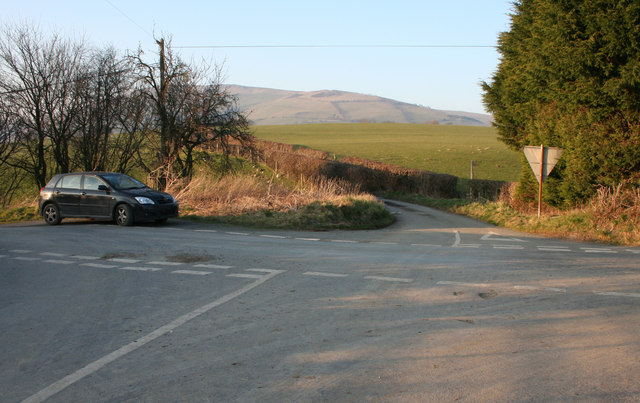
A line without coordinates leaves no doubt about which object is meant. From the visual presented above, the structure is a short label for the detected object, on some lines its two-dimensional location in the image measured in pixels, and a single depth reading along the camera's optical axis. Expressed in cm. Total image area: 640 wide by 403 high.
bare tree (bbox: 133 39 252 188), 2545
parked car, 1630
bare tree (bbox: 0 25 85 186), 2444
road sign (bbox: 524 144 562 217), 1861
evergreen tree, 1692
